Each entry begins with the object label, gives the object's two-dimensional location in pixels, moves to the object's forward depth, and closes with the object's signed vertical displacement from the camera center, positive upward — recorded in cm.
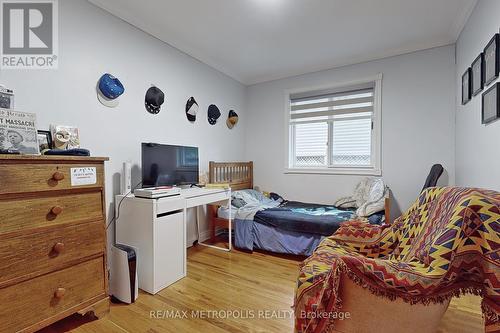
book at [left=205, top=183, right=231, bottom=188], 280 -25
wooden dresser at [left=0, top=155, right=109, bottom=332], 121 -43
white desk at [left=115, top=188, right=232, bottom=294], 189 -59
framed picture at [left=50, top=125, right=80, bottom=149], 171 +20
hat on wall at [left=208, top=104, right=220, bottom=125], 328 +69
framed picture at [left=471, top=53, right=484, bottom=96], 184 +71
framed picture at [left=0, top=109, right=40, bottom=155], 125 +18
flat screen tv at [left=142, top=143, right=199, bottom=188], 221 -1
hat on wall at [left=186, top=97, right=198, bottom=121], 292 +68
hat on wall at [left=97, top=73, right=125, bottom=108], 204 +64
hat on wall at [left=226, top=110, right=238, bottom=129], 368 +69
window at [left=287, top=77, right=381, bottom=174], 322 +50
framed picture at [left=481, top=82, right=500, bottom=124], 153 +40
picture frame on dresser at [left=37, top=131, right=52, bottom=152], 164 +17
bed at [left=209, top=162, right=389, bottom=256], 255 -64
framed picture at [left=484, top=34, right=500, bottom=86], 157 +70
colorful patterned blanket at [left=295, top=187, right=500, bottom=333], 88 -42
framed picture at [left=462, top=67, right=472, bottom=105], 215 +72
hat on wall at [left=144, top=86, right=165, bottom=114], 244 +66
